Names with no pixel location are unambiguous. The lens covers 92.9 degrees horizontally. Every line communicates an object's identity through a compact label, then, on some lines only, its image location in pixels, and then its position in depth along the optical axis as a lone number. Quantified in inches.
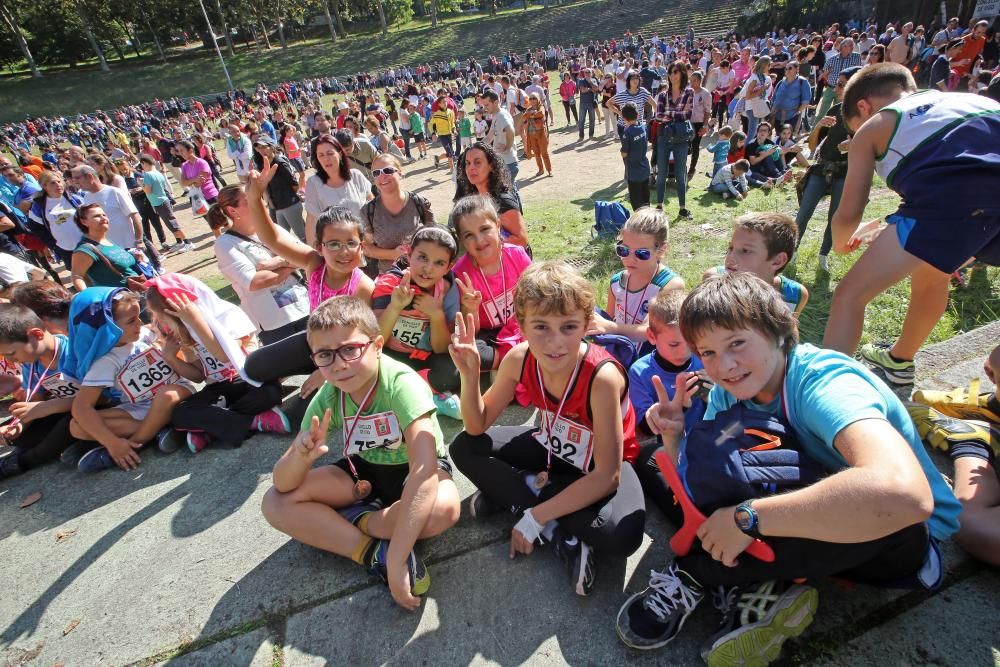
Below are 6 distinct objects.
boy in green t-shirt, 83.2
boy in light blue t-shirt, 54.7
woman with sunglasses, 185.5
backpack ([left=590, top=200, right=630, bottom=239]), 259.1
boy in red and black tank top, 82.3
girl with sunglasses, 123.7
